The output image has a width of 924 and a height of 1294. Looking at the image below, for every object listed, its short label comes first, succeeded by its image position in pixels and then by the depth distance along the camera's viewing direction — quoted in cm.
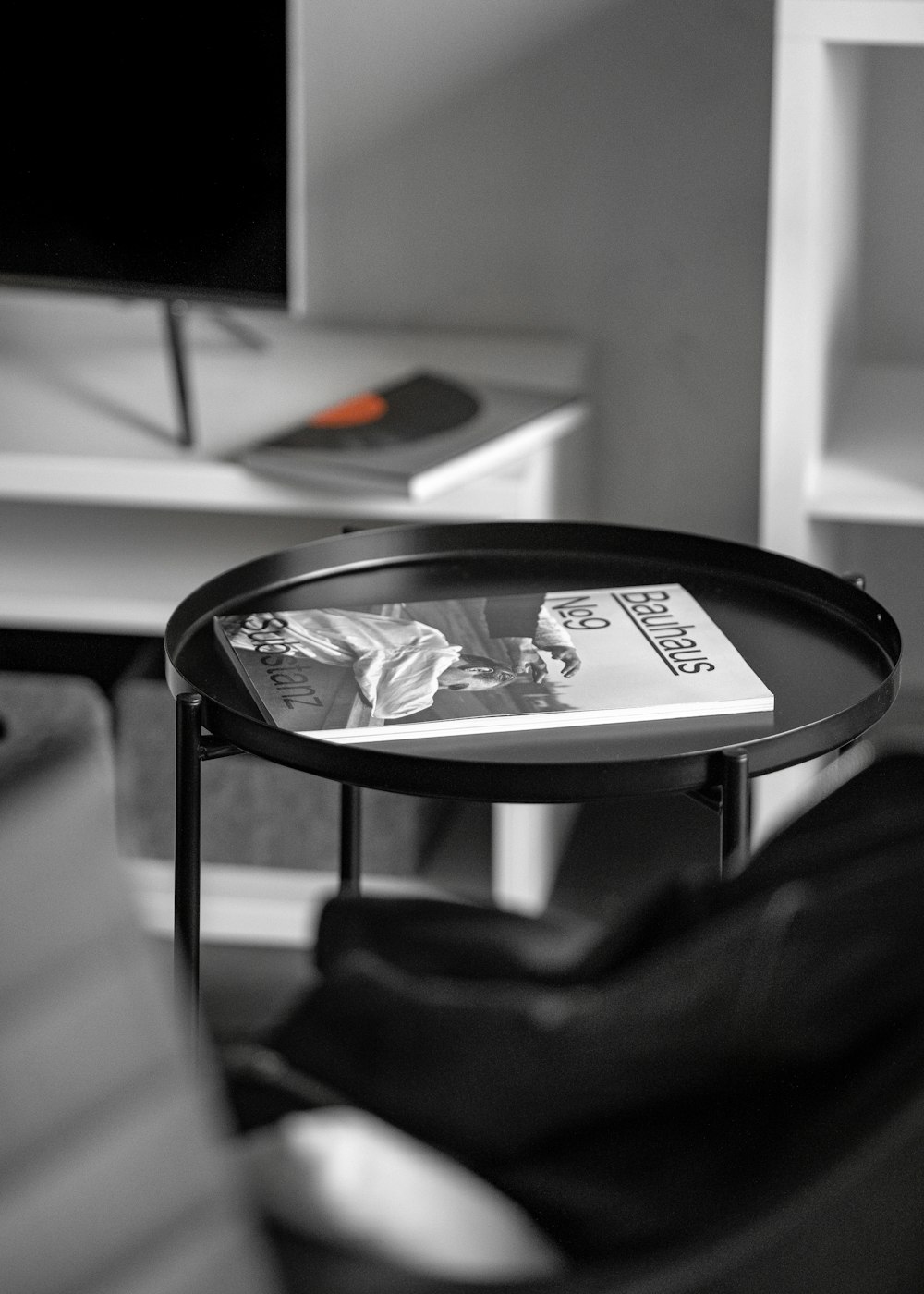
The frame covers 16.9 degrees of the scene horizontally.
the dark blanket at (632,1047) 161
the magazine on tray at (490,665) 185
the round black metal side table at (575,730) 179
